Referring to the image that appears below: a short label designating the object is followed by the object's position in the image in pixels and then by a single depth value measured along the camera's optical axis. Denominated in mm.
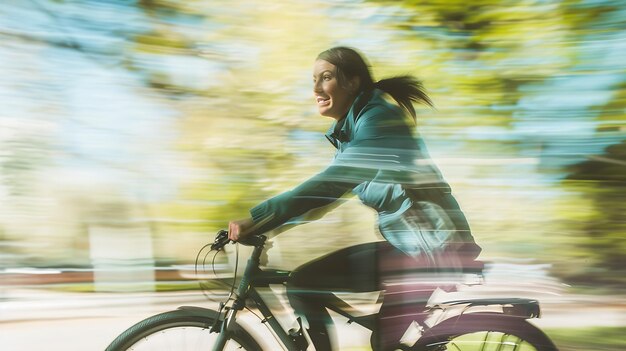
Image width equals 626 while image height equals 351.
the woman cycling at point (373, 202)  1754
